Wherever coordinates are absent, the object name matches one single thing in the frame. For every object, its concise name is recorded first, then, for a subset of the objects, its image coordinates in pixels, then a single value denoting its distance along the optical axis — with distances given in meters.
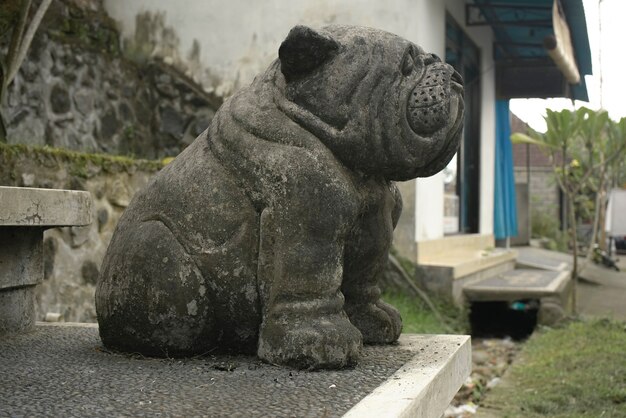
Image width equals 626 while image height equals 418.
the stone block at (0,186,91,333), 2.77
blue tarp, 11.15
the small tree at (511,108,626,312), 7.75
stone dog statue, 2.32
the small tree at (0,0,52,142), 5.13
